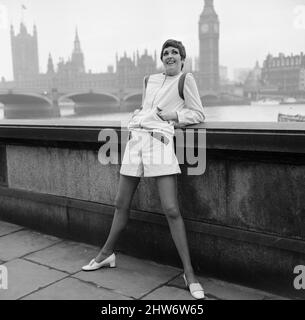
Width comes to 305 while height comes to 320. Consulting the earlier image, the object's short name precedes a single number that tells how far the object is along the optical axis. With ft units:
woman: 9.30
